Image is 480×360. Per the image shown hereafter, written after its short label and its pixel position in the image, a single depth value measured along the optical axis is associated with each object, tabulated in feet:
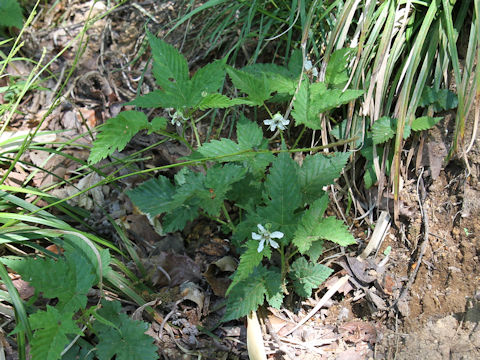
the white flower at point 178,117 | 1.74
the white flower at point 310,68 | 1.94
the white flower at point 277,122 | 1.82
